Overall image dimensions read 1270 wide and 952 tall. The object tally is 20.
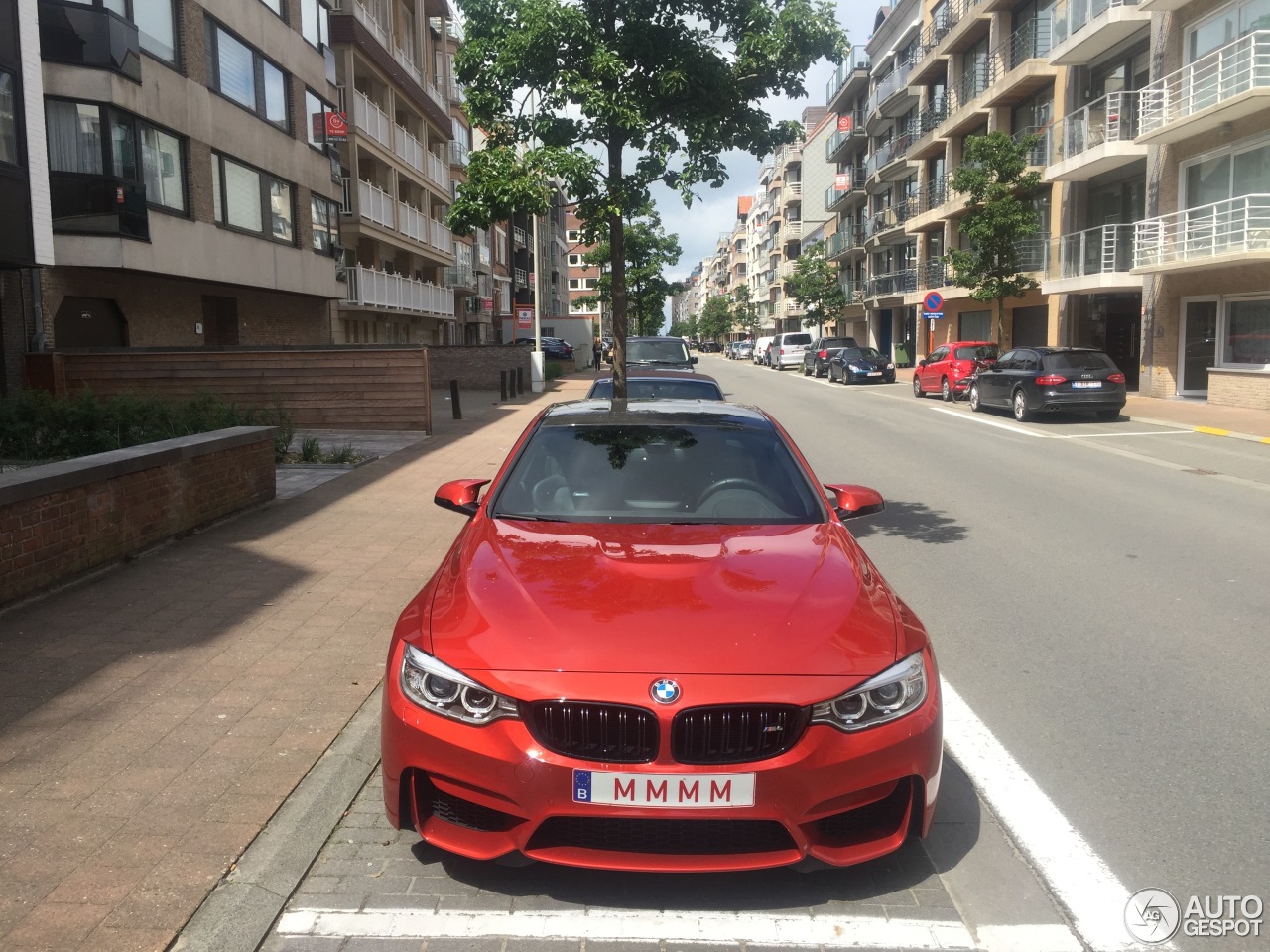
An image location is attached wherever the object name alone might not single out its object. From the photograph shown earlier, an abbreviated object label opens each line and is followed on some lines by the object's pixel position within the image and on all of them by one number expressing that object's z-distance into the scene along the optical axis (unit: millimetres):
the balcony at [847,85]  58969
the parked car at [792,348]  53062
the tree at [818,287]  61781
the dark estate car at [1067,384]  20125
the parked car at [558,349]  55156
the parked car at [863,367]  37969
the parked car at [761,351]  62375
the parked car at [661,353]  20906
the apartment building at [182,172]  17656
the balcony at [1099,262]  27625
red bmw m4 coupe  2881
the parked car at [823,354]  43688
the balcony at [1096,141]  27047
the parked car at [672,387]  11008
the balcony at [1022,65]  32969
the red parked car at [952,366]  27828
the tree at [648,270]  53719
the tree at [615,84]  8844
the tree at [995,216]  30234
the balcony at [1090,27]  26453
